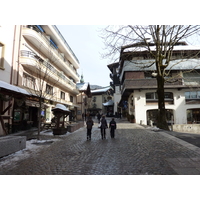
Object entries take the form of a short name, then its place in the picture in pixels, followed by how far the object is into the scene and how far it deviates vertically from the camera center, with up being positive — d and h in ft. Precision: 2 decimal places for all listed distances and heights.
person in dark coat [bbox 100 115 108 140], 33.91 -1.88
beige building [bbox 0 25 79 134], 44.91 +18.03
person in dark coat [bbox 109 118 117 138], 34.22 -2.34
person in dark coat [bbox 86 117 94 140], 32.47 -2.41
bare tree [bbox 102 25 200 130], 44.27 +20.72
